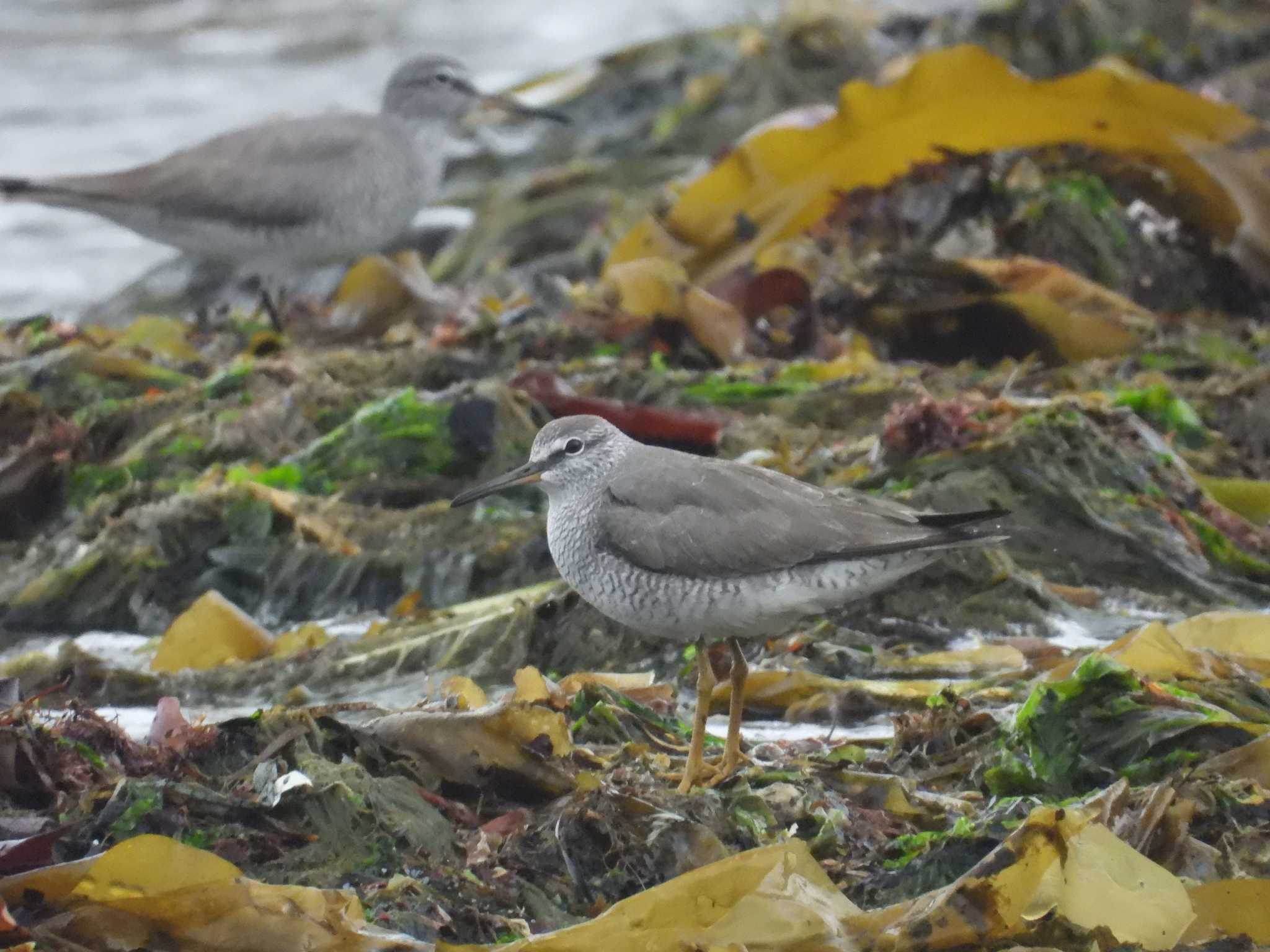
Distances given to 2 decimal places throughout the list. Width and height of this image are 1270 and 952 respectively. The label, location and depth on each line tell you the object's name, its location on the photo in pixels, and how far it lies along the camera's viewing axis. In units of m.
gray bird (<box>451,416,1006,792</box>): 6.79
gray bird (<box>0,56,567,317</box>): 14.78
